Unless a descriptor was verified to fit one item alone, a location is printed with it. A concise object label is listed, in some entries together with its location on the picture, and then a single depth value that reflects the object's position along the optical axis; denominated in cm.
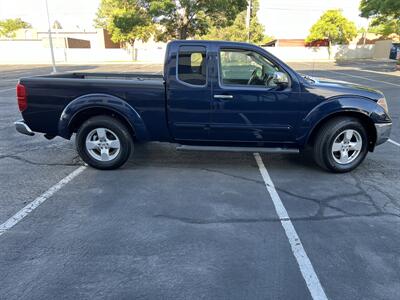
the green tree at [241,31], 5649
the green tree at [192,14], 2331
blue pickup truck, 486
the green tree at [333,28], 5091
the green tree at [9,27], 7175
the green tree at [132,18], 2712
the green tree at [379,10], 2039
